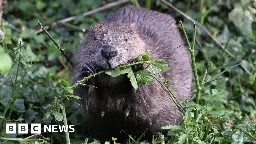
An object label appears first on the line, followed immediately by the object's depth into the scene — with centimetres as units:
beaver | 762
